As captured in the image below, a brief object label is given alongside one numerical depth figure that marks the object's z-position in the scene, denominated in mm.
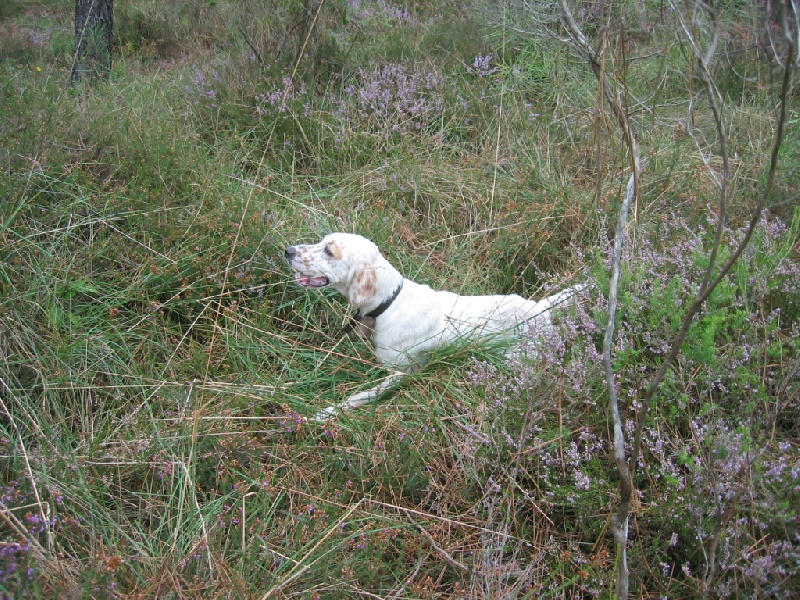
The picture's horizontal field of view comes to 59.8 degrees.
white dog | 3012
